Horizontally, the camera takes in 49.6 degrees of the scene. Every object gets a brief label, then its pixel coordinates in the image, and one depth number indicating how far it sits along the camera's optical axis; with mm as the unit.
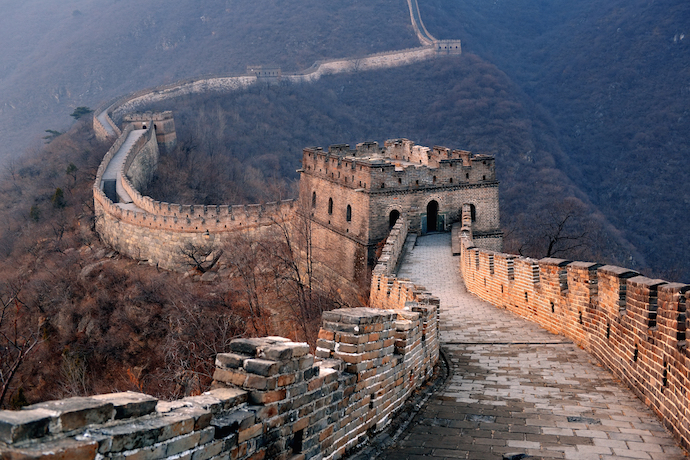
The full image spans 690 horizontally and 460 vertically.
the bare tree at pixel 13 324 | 24109
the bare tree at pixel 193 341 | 16875
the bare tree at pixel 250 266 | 26031
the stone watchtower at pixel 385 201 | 23984
